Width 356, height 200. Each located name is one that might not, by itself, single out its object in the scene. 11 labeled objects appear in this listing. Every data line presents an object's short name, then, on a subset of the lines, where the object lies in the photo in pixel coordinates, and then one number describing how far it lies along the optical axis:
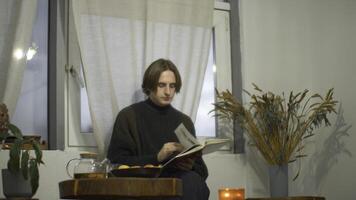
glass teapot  2.27
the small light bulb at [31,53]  3.09
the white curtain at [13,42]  2.82
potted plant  2.46
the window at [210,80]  3.17
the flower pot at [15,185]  2.47
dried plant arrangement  3.33
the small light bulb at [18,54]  2.86
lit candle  3.06
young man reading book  2.84
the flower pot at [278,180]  3.29
